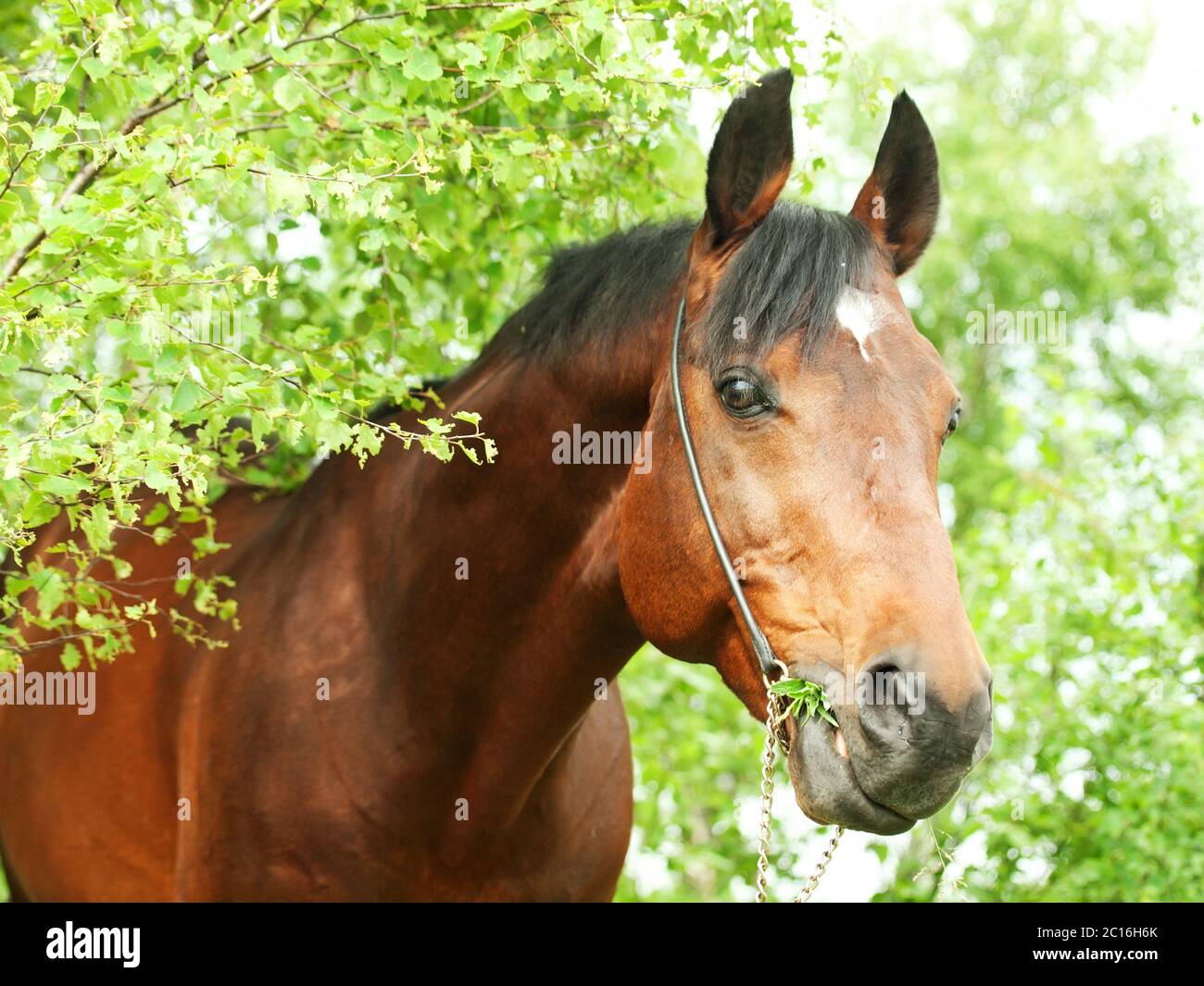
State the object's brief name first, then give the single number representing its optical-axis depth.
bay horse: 2.47
